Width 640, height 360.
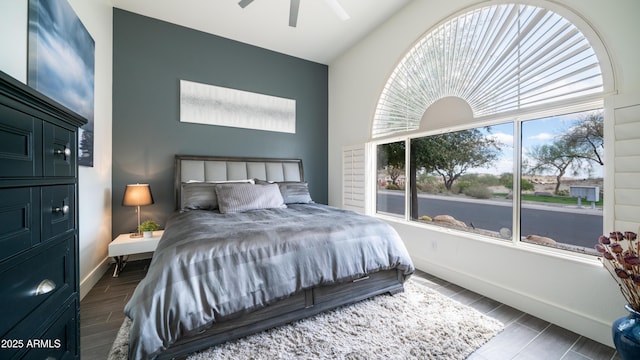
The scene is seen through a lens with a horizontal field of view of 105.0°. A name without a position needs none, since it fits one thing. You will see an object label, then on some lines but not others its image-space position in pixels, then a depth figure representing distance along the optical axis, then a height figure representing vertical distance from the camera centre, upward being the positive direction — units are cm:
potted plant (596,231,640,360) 136 -70
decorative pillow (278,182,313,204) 359 -21
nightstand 266 -75
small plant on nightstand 296 -60
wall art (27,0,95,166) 165 +95
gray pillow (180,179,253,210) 301 -22
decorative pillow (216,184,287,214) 285 -23
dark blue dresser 75 -17
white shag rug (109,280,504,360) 160 -114
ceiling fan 236 +171
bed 142 -66
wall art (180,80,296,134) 359 +112
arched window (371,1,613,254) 192 +53
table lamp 288 -20
